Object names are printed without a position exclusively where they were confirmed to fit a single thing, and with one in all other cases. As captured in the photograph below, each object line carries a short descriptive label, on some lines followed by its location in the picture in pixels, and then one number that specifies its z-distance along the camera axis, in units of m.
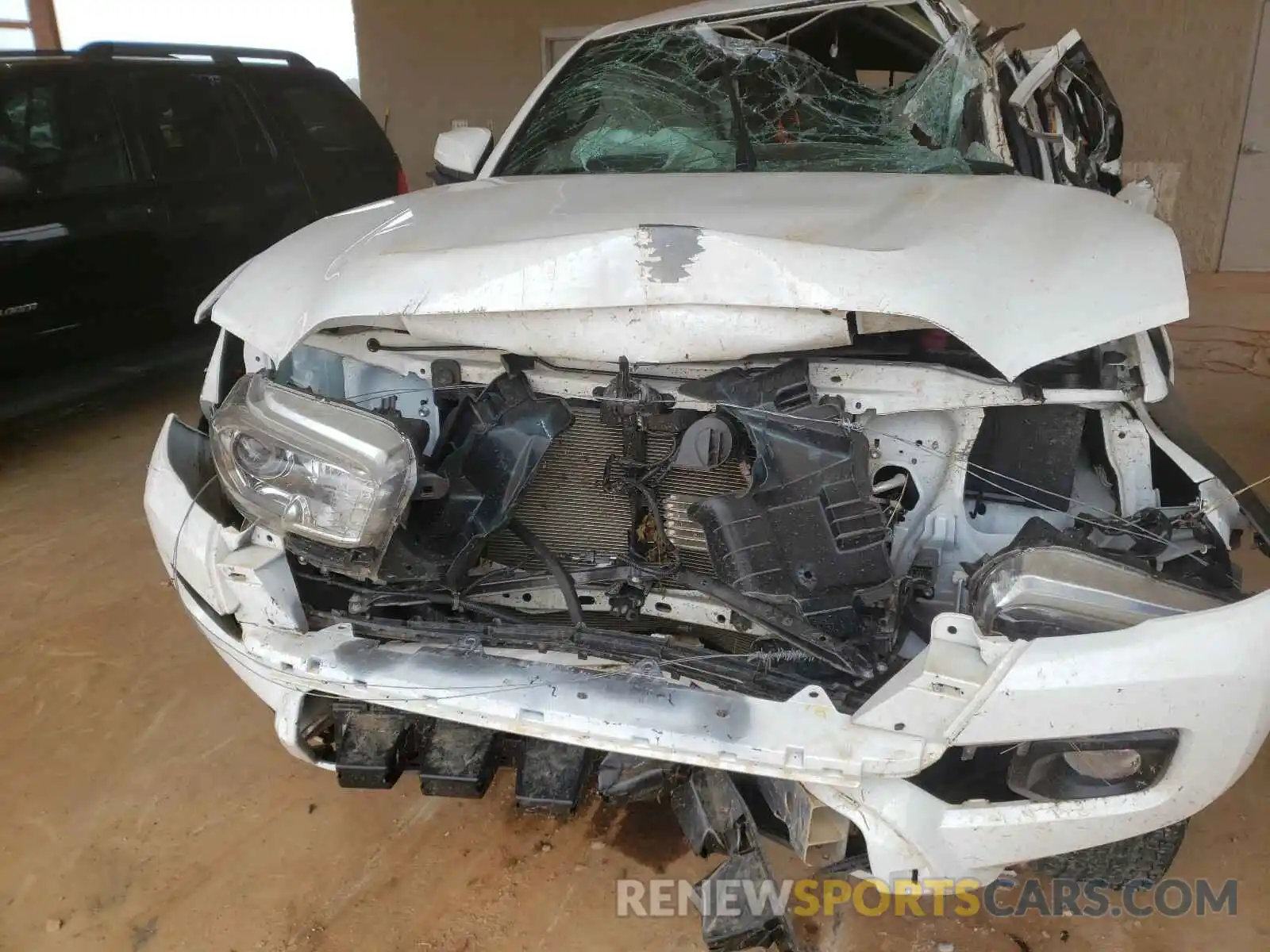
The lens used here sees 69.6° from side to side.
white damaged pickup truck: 1.42
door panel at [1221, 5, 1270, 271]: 7.58
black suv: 3.79
